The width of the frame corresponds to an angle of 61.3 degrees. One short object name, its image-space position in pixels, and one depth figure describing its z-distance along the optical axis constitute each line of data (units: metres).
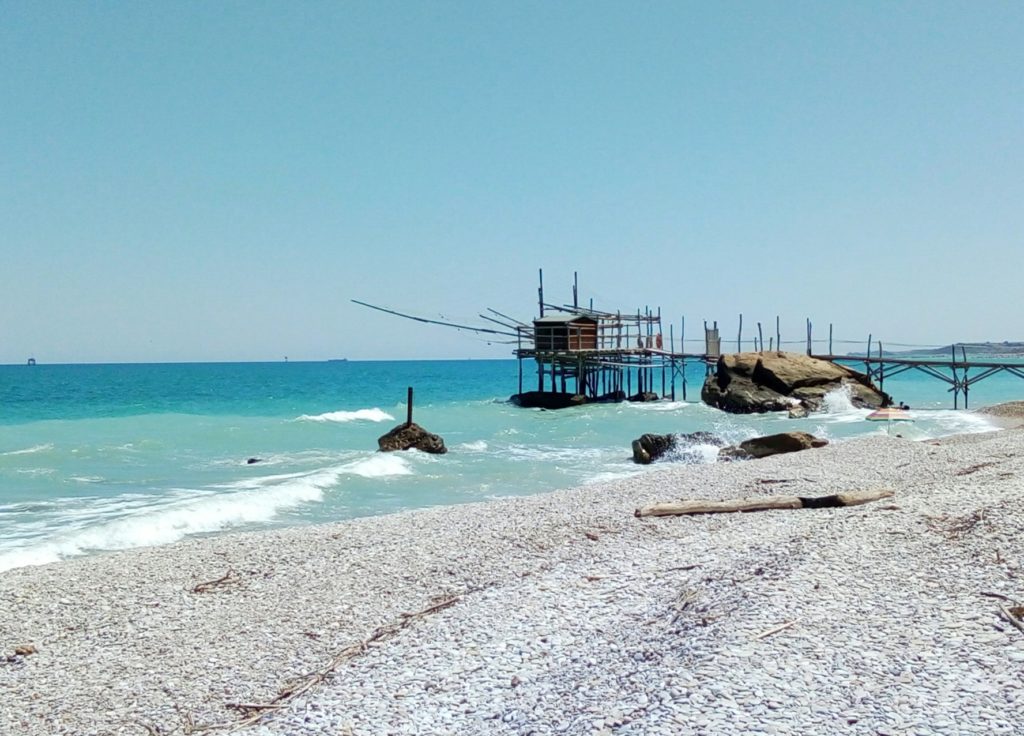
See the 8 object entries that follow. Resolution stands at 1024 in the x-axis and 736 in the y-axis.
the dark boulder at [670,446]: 22.81
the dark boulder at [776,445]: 20.84
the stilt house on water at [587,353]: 46.22
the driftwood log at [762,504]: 11.05
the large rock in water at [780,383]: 40.31
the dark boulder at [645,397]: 50.31
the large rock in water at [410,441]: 25.72
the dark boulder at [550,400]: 47.16
